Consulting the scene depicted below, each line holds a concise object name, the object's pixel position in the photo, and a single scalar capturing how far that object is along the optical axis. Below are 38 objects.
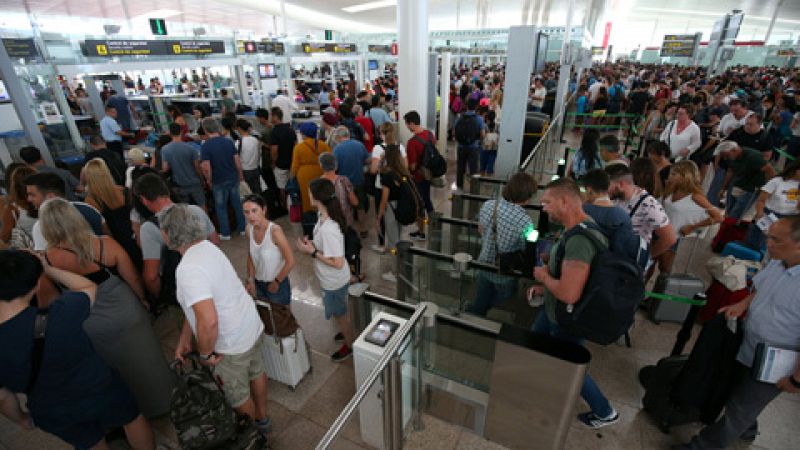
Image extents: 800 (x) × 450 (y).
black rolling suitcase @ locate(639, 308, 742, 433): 2.17
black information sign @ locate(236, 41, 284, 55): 11.13
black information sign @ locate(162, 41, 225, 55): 8.87
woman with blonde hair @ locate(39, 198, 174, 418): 2.31
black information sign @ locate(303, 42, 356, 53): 14.48
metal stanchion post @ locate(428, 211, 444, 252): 4.07
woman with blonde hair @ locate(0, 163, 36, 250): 3.26
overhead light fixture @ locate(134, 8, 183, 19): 32.61
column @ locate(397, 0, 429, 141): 6.86
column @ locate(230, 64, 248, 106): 11.69
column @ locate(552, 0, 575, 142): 9.13
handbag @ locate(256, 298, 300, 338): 2.73
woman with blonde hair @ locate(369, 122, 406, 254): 5.11
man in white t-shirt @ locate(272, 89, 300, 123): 8.87
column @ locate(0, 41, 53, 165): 5.11
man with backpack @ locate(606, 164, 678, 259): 3.15
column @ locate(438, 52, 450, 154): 8.95
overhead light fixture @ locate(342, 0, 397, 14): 28.69
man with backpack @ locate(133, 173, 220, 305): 2.80
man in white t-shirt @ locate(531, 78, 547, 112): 11.09
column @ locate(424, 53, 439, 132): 8.20
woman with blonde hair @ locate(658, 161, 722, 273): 3.51
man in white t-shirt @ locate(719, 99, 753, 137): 6.12
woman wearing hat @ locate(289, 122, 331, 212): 4.84
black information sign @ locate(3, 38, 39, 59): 5.77
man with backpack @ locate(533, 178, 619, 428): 2.06
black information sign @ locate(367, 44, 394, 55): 19.38
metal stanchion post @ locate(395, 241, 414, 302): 3.41
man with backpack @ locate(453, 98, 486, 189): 6.94
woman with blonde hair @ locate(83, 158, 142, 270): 3.38
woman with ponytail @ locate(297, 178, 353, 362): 2.89
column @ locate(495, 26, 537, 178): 5.60
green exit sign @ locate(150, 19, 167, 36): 9.65
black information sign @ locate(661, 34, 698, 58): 26.06
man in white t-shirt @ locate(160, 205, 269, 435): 2.00
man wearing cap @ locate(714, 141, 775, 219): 4.62
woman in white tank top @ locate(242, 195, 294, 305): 2.76
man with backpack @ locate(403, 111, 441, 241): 5.25
